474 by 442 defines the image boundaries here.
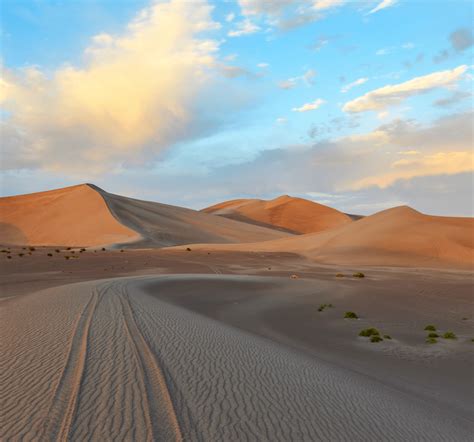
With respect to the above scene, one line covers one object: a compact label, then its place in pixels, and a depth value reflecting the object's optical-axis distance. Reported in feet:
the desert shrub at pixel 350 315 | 51.75
